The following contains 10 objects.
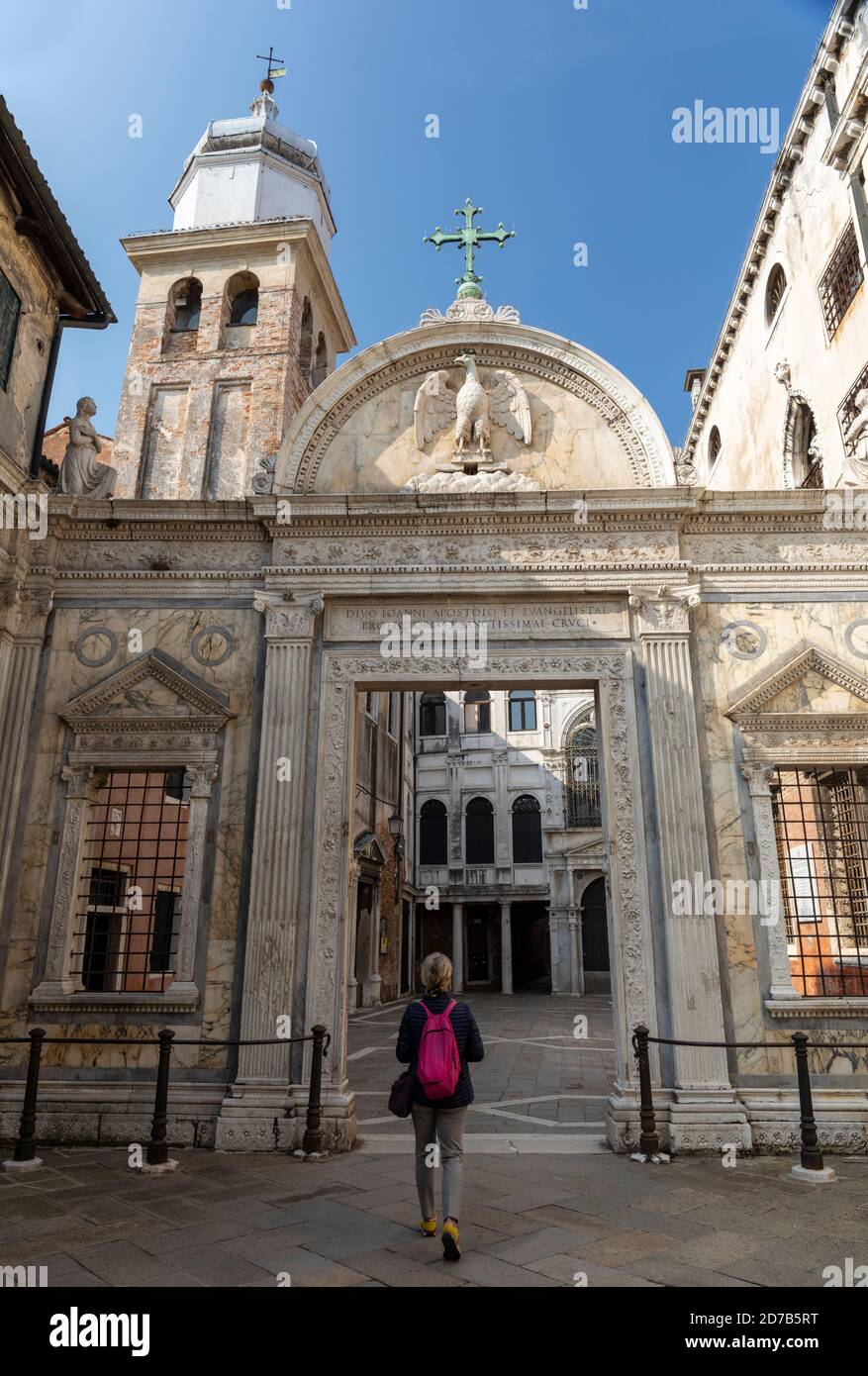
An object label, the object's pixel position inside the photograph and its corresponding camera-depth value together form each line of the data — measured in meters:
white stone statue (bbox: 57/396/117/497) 10.26
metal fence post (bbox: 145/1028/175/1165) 7.38
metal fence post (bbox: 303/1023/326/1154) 7.79
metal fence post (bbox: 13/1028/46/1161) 7.50
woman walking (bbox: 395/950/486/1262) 5.26
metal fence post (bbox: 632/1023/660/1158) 7.74
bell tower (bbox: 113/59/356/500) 22.09
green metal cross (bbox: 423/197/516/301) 11.22
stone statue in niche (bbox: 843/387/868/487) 9.73
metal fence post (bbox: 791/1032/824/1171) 7.18
